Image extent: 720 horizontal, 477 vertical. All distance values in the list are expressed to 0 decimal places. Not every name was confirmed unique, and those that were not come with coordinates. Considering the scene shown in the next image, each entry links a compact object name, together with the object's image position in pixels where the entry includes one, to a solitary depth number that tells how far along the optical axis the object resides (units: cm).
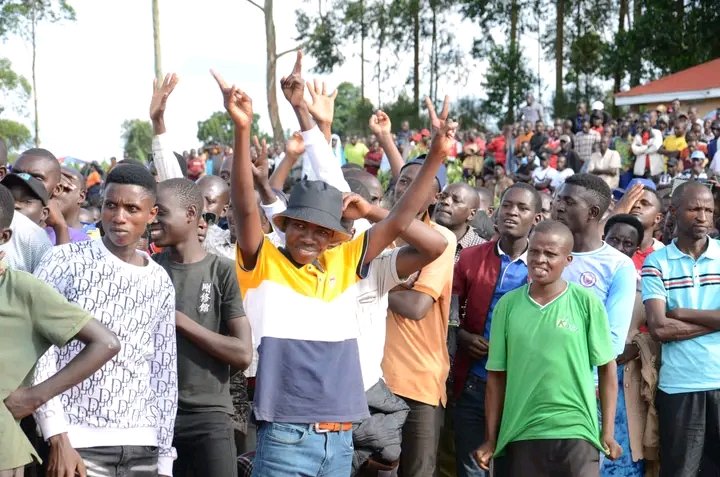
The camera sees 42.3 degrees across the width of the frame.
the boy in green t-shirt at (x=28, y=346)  325
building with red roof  2859
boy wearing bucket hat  356
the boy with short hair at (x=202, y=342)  426
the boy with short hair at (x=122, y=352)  359
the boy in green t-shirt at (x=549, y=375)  466
